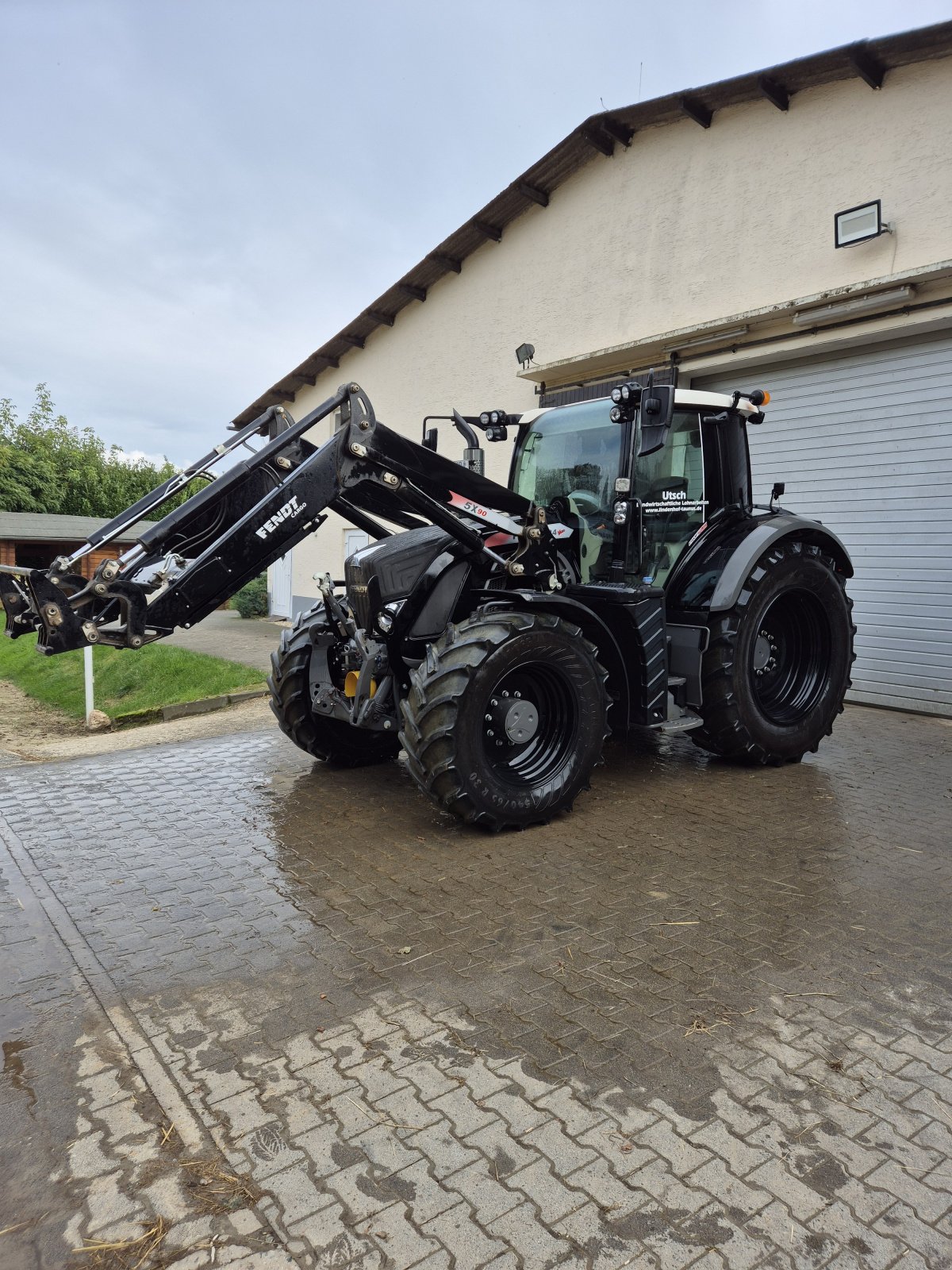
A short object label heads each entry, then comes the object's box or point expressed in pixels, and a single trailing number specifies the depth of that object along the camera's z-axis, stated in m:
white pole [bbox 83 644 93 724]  9.45
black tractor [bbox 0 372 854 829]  4.34
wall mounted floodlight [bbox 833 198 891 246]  7.63
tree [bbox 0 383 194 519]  49.72
